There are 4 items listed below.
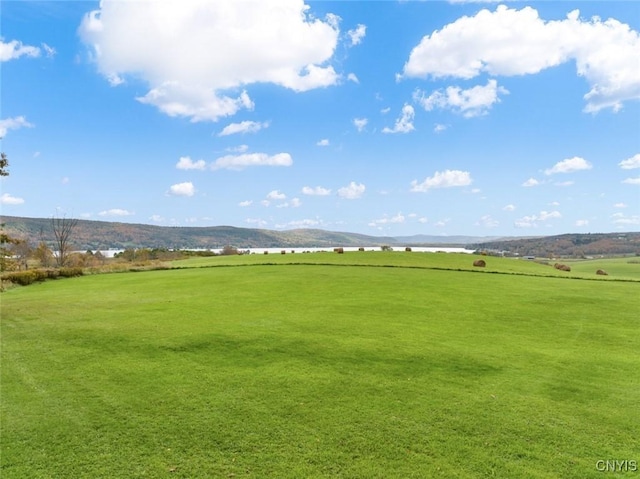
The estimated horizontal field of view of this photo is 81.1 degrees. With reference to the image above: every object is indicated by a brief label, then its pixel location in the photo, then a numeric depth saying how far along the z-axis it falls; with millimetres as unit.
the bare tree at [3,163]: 16078
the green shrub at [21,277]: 31445
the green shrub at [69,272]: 36156
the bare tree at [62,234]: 71375
